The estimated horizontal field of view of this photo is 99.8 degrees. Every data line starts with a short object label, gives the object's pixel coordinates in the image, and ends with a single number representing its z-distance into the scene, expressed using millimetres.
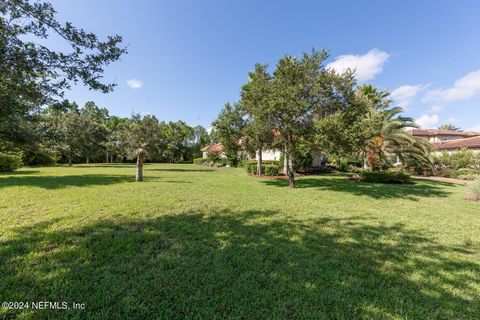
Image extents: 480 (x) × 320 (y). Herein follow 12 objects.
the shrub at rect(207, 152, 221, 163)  35156
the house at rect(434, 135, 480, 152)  22562
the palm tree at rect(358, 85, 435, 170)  17719
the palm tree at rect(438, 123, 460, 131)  54466
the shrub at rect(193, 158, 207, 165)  39400
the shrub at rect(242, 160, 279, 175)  20575
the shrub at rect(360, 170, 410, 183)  14312
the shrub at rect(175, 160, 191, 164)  48553
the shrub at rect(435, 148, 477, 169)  19750
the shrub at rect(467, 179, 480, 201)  8930
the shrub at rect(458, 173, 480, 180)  16666
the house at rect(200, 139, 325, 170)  25317
